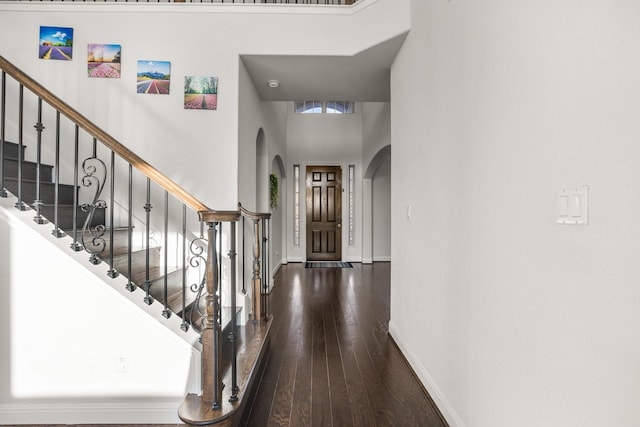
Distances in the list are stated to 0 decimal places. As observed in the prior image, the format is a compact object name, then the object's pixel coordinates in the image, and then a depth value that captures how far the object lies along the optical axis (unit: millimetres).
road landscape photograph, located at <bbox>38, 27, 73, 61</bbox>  3164
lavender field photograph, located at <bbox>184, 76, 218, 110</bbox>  3230
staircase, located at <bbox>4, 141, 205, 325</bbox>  2402
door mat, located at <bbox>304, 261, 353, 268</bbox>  7621
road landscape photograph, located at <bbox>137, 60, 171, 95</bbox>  3213
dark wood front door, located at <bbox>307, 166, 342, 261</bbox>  8250
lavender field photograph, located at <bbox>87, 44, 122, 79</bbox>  3186
